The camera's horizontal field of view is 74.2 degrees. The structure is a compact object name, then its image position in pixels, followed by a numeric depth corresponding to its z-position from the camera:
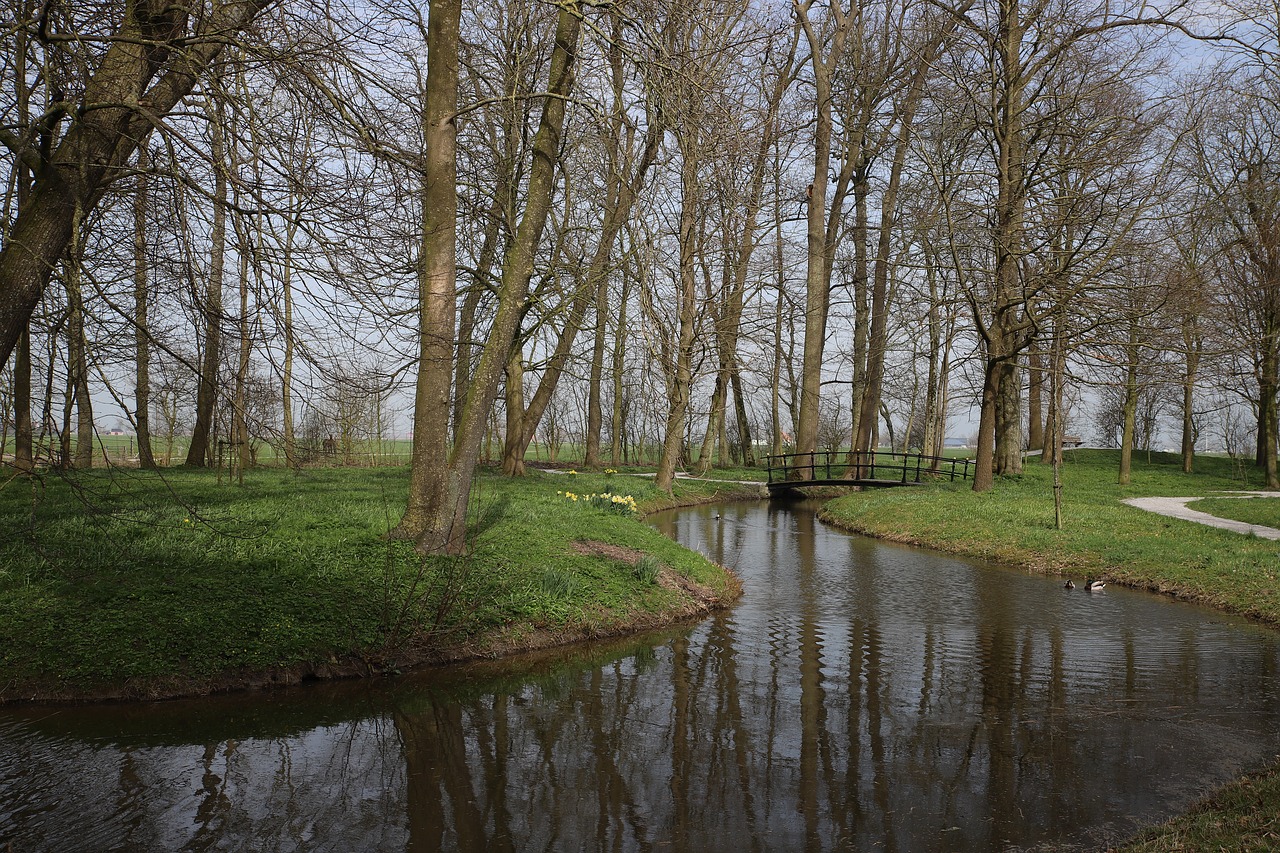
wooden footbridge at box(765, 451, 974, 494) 24.62
